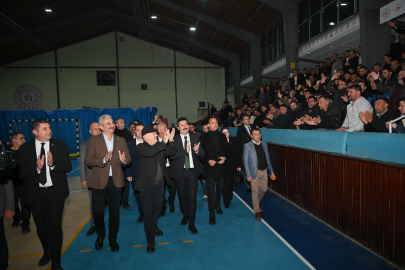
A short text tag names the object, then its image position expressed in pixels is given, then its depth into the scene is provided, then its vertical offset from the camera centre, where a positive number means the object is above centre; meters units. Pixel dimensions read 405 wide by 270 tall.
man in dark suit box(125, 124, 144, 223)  4.88 -0.67
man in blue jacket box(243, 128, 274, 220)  5.01 -0.82
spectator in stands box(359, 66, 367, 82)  6.94 +1.32
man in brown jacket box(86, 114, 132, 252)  3.66 -0.64
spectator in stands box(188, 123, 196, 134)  7.67 -0.03
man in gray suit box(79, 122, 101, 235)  4.27 -0.60
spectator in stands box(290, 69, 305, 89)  10.41 +1.81
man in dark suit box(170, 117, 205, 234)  4.39 -0.70
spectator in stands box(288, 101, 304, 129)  6.80 +0.26
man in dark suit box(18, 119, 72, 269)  3.01 -0.61
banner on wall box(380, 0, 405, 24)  5.96 +2.69
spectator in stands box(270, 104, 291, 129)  7.11 +0.12
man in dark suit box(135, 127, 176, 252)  3.68 -0.72
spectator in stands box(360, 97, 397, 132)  4.03 +0.06
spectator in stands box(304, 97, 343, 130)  5.33 +0.11
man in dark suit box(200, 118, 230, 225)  4.80 -0.60
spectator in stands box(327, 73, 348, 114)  6.19 +0.69
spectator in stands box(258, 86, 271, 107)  11.87 +1.20
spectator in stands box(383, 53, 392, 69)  6.46 +1.56
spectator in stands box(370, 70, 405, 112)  5.15 +0.59
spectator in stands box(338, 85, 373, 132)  4.73 +0.25
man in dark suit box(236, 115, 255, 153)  6.90 -0.23
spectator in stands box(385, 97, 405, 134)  3.64 -0.05
